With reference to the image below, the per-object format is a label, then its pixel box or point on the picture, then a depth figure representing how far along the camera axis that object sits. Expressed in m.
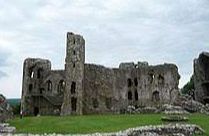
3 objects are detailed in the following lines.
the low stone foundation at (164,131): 28.61
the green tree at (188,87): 115.24
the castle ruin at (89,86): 69.44
